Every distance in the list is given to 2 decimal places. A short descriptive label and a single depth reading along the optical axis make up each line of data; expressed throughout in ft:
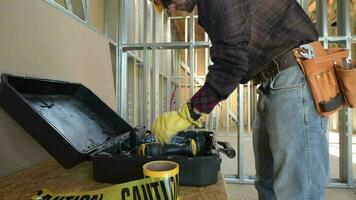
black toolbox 2.48
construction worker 2.57
